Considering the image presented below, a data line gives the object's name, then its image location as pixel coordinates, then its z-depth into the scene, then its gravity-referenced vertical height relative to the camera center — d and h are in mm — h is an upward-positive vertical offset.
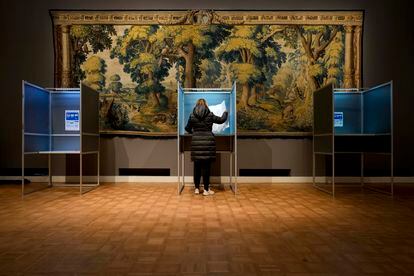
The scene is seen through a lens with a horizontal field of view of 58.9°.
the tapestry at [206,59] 7035 +1511
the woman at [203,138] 5418 -6
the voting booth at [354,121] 5527 +291
